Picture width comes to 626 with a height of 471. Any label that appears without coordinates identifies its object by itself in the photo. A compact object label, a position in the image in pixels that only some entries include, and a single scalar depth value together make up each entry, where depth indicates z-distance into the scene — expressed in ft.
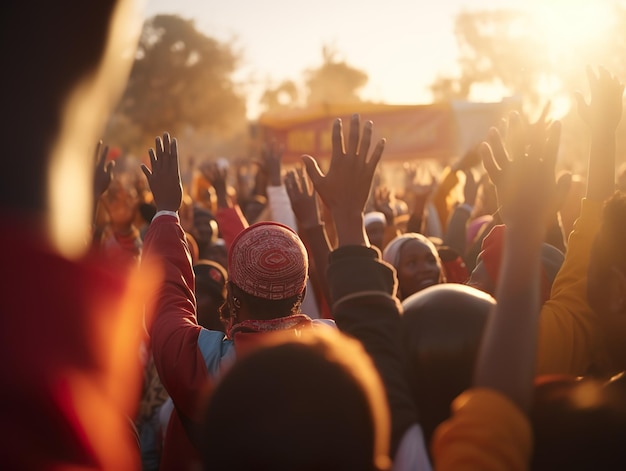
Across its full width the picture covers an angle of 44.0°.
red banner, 45.83
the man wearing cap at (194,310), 8.46
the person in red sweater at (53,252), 4.45
